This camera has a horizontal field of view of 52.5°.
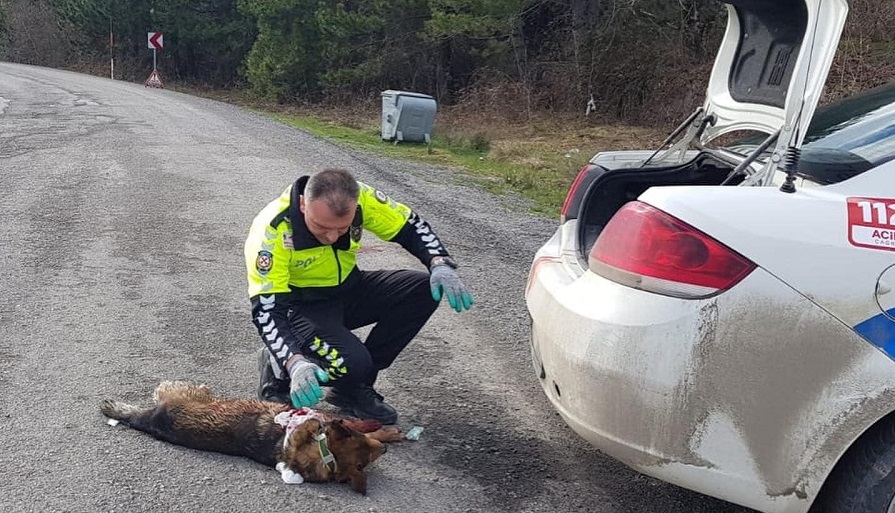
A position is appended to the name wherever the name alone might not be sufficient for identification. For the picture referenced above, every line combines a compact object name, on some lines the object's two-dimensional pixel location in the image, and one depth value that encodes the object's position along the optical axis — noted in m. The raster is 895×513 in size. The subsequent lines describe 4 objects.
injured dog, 3.23
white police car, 2.44
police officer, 3.43
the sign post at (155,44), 31.53
